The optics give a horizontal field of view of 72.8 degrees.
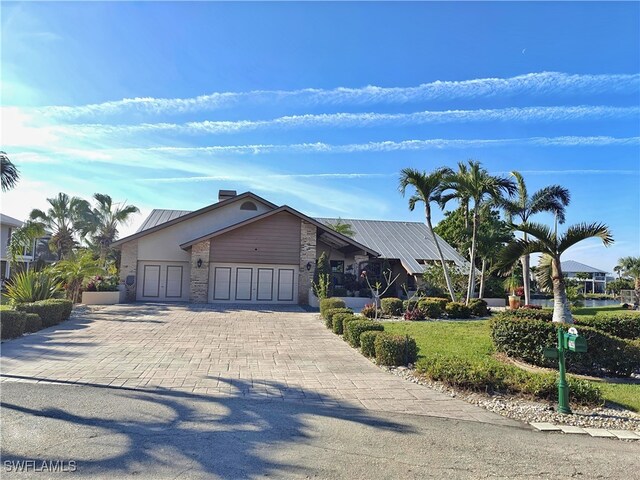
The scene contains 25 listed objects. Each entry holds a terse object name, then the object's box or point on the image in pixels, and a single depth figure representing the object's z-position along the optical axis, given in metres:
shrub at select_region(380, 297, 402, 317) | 18.24
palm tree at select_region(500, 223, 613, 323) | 10.73
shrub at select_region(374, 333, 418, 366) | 8.38
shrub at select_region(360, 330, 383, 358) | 9.12
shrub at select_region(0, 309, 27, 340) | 10.23
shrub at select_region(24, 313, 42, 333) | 11.38
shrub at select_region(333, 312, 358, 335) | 12.41
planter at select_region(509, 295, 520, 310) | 21.95
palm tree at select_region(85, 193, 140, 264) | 35.28
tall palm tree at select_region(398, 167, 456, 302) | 20.36
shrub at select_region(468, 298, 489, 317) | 18.77
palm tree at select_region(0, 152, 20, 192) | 15.95
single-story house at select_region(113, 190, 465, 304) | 22.89
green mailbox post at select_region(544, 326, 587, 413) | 5.61
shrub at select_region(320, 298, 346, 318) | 15.21
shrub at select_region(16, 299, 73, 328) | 12.11
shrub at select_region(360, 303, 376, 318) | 16.84
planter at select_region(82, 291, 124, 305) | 21.30
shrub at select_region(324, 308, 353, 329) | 13.42
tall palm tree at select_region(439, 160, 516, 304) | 20.02
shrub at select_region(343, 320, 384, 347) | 10.22
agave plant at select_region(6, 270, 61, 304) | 14.13
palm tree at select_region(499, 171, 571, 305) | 22.16
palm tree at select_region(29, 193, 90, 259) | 33.56
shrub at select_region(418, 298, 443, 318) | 17.56
